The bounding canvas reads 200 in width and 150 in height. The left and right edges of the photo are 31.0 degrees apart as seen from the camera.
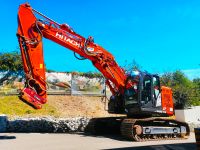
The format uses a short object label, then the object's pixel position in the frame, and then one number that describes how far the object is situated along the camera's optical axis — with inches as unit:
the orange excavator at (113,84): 569.0
